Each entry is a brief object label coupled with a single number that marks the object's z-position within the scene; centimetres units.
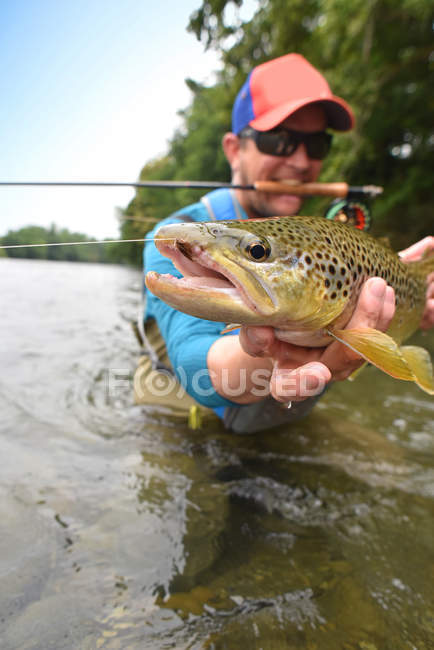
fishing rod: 58
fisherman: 33
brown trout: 24
